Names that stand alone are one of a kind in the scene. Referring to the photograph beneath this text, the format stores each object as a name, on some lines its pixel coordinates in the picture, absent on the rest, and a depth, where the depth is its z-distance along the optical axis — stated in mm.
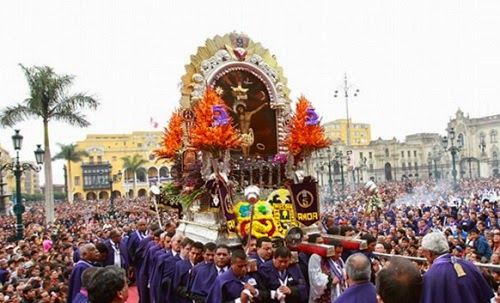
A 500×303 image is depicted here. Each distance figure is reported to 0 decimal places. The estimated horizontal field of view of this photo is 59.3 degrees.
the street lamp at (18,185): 15766
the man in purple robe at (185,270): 6965
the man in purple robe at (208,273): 6098
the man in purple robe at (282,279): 5789
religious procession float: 9430
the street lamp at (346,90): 37844
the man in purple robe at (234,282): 5516
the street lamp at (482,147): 71012
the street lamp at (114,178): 70706
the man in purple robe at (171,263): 7363
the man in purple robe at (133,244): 10641
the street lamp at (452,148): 26062
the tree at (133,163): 64000
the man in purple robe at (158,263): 7953
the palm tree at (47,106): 22531
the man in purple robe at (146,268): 9281
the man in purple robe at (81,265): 6105
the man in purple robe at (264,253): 6457
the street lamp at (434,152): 73325
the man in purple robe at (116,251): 9508
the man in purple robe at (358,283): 4113
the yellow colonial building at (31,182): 132125
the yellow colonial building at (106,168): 73312
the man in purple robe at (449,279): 4012
